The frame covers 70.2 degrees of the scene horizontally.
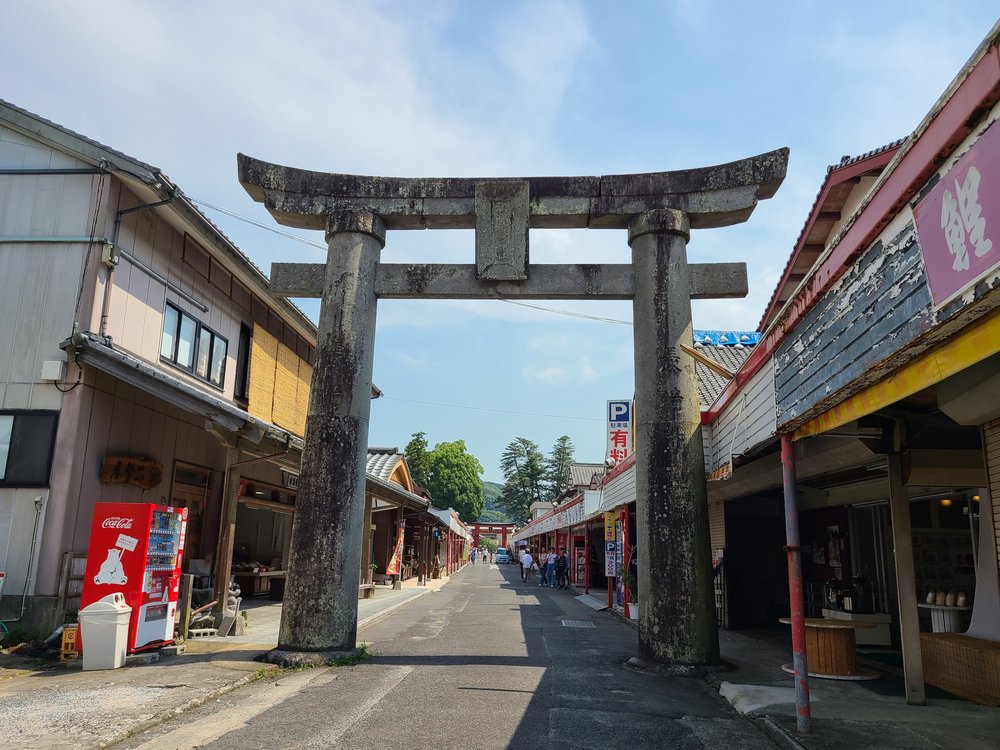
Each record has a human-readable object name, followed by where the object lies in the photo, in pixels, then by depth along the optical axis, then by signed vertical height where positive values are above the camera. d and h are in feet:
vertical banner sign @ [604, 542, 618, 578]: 63.91 -1.68
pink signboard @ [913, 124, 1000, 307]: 10.38 +5.08
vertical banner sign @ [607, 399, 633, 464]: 77.51 +12.13
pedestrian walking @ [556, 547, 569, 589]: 102.63 -4.51
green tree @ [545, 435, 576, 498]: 320.70 +33.89
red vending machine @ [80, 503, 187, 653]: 30.01 -1.55
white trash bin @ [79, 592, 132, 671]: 28.27 -4.16
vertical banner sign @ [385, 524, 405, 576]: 83.10 -2.94
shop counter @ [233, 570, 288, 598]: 58.59 -4.32
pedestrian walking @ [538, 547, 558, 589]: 106.32 -4.56
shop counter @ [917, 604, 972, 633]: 29.84 -2.91
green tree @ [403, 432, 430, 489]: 223.51 +23.93
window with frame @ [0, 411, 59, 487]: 33.35 +3.67
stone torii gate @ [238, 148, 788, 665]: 31.27 +11.84
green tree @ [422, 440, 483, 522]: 222.48 +18.05
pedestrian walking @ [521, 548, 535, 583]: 116.16 -4.21
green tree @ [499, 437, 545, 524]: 323.98 +26.85
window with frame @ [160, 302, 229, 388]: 44.27 +11.92
